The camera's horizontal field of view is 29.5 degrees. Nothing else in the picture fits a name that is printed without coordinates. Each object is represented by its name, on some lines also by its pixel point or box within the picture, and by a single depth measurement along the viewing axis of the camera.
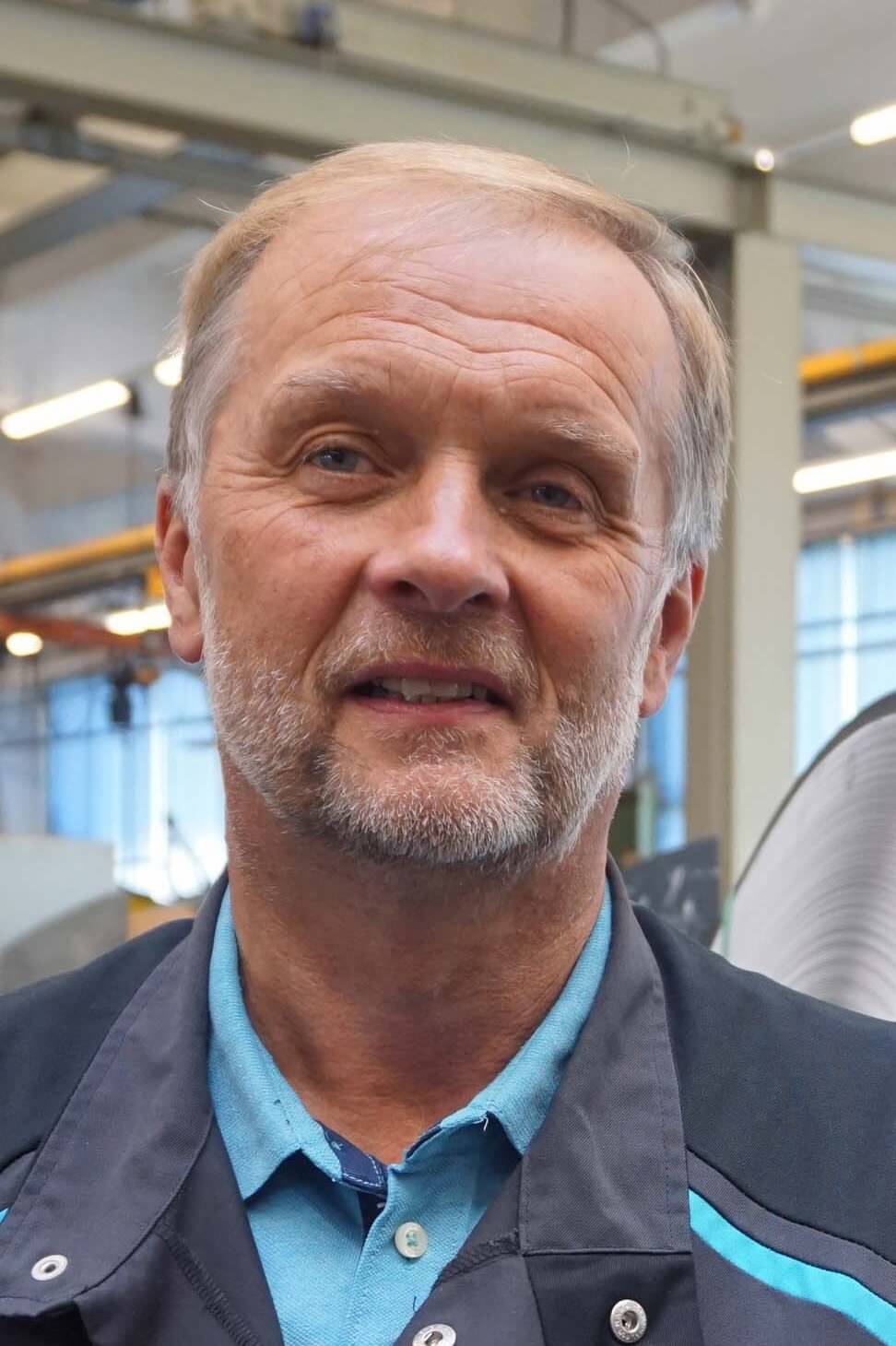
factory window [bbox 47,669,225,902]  7.67
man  1.22
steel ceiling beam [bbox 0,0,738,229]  3.74
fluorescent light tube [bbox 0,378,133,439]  8.47
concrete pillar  4.80
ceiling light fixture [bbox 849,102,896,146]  6.86
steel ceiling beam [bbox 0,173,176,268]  4.98
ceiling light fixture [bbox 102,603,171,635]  9.86
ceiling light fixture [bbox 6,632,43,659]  8.88
